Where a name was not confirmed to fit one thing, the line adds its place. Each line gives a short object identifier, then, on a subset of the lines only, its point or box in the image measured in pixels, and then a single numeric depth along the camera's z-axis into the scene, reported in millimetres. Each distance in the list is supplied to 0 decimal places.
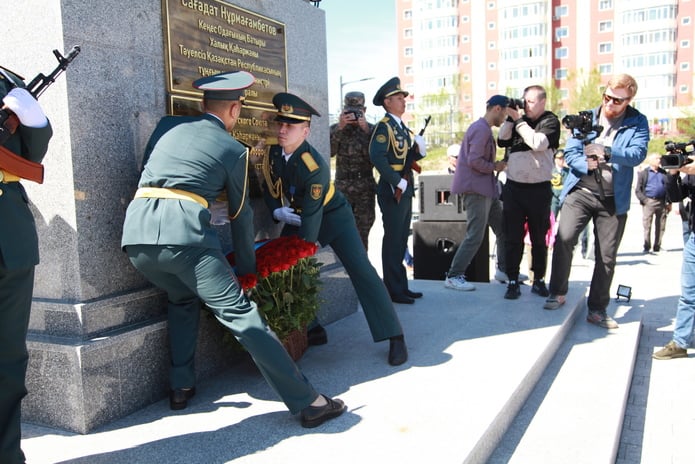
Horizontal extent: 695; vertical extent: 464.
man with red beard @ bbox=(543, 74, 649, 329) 4977
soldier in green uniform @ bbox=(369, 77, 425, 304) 5457
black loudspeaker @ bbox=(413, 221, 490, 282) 7484
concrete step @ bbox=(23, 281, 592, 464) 2797
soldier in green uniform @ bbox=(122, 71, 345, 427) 2904
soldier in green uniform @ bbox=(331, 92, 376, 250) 6219
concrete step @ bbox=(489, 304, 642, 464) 3121
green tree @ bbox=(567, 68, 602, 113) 58794
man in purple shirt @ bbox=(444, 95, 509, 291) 6039
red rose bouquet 3664
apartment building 64000
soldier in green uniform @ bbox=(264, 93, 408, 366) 3918
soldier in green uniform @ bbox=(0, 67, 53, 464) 2355
